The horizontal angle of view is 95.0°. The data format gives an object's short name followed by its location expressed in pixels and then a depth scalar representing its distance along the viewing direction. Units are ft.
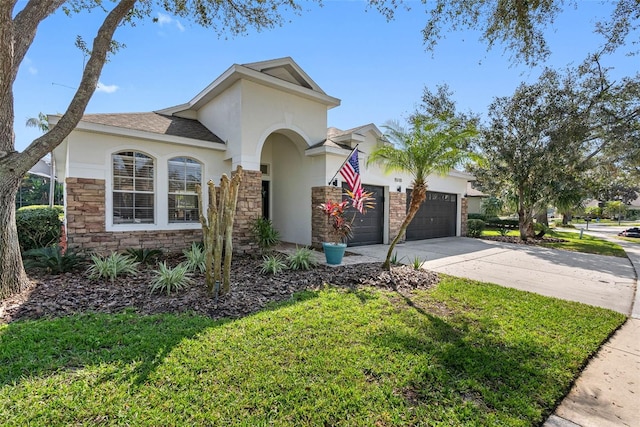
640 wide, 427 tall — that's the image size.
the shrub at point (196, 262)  23.35
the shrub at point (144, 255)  26.37
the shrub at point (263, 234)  30.68
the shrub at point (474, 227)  57.00
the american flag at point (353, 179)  28.14
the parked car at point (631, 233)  68.47
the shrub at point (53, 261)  21.95
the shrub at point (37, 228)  28.48
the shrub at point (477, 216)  79.87
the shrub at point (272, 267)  23.47
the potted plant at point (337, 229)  26.99
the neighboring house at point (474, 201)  113.41
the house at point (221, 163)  26.37
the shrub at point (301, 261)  25.13
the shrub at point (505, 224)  71.46
